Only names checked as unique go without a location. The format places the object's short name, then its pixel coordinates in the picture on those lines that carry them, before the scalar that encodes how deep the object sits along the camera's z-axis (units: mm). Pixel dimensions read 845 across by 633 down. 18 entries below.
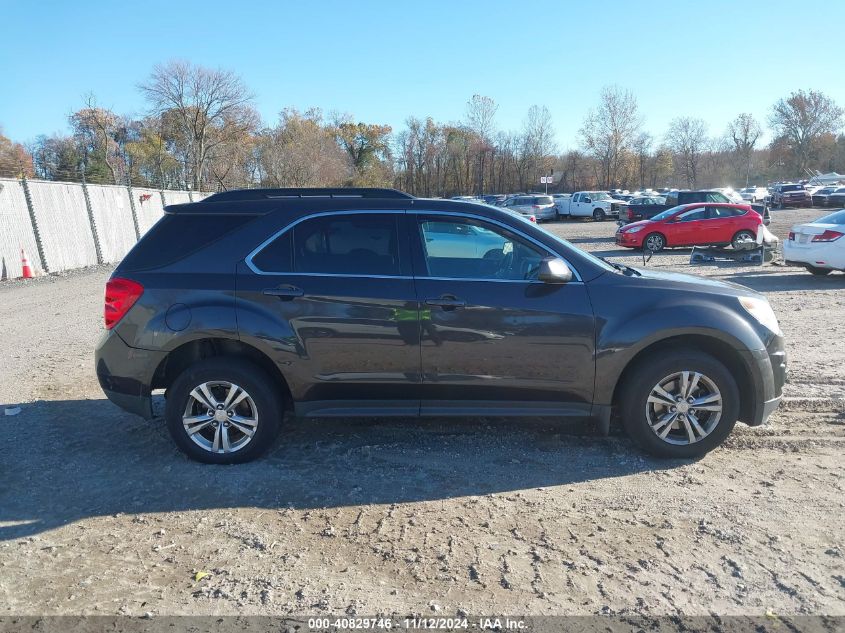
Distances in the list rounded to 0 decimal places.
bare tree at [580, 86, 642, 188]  79312
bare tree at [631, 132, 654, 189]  80625
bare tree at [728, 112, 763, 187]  98000
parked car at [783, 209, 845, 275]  12533
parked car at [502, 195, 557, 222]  42062
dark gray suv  4355
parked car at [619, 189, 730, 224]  24906
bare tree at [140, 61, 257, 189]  54281
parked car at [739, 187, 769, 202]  52969
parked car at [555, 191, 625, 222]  41344
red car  19953
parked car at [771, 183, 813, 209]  49781
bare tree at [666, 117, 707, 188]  90000
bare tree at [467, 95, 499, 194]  81625
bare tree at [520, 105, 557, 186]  81625
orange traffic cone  16625
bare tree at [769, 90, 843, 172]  96188
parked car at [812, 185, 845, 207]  49188
